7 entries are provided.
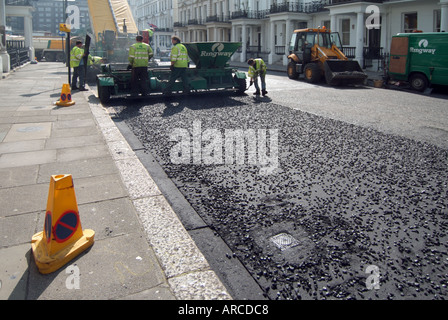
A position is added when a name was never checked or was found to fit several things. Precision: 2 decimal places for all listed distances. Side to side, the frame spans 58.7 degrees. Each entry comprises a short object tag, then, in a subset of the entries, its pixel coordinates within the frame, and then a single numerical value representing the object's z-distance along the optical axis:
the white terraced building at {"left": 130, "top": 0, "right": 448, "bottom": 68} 24.88
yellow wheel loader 18.12
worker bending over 14.10
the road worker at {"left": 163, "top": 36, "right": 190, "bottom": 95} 12.51
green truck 15.43
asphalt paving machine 12.37
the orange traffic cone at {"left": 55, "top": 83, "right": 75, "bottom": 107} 11.54
